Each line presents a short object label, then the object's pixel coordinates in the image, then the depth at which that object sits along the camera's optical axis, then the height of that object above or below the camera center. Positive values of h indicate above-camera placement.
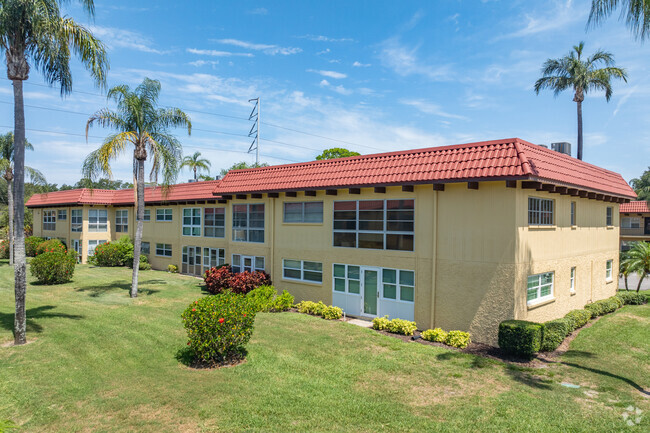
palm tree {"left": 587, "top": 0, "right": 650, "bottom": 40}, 8.97 +4.75
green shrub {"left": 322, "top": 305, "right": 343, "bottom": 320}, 16.06 -3.83
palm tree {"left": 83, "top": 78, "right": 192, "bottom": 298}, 17.67 +3.56
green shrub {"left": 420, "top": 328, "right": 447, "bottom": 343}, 13.19 -3.88
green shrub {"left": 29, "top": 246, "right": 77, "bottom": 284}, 22.08 -2.84
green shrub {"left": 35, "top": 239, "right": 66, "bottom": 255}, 29.91 -2.27
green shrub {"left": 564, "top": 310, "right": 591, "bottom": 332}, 14.70 -3.83
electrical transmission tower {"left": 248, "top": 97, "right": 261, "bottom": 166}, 49.22 +10.38
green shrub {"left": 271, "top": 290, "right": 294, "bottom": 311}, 17.09 -3.66
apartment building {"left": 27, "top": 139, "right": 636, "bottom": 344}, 12.96 -0.54
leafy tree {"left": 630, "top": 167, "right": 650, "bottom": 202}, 55.38 +5.44
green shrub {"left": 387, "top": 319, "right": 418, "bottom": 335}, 13.92 -3.81
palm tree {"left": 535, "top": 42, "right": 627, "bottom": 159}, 30.64 +11.03
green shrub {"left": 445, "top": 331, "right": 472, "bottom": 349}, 12.67 -3.86
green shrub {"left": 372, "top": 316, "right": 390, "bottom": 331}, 14.43 -3.82
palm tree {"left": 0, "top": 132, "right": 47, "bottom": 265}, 30.39 +3.63
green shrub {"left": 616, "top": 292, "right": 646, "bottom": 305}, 20.84 -4.16
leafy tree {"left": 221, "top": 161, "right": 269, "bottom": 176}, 52.94 +6.88
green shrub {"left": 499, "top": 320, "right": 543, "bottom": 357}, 11.42 -3.43
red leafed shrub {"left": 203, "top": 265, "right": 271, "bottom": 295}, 18.88 -3.06
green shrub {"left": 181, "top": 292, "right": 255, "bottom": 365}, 9.87 -2.75
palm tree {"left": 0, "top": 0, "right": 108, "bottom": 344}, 11.12 +5.02
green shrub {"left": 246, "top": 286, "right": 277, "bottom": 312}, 16.83 -3.48
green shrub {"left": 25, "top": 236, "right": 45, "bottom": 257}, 35.56 -2.48
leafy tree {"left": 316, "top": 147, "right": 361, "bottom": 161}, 49.03 +7.91
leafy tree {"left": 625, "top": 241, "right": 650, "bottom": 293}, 22.30 -2.34
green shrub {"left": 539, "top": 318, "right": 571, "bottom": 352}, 12.33 -3.68
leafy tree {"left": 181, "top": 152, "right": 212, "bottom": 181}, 54.38 +7.25
